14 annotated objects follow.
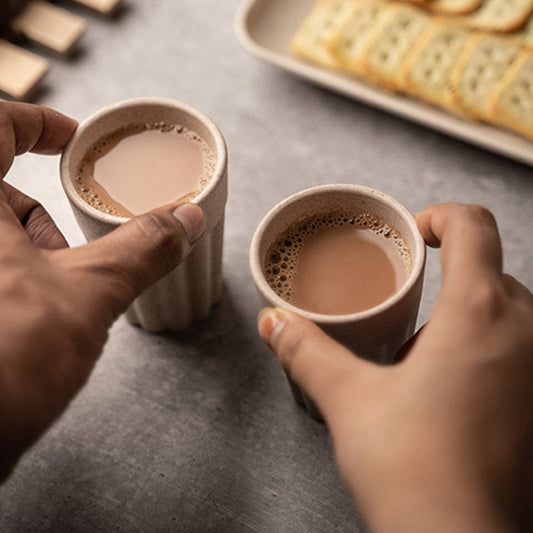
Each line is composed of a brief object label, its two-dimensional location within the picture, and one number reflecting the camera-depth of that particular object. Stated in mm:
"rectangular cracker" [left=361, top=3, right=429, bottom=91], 1047
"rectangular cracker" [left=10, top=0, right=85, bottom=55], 1146
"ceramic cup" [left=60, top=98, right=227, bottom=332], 678
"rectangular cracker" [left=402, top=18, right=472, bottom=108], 1026
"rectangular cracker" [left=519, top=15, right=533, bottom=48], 1053
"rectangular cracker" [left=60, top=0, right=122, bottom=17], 1194
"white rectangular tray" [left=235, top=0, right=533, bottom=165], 971
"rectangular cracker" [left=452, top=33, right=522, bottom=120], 1005
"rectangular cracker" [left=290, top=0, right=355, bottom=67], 1094
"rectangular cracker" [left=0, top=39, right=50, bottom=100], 1085
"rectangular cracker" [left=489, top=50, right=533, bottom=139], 977
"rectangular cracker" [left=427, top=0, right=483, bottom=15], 1072
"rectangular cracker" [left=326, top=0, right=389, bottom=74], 1065
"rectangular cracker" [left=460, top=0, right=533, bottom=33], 1052
